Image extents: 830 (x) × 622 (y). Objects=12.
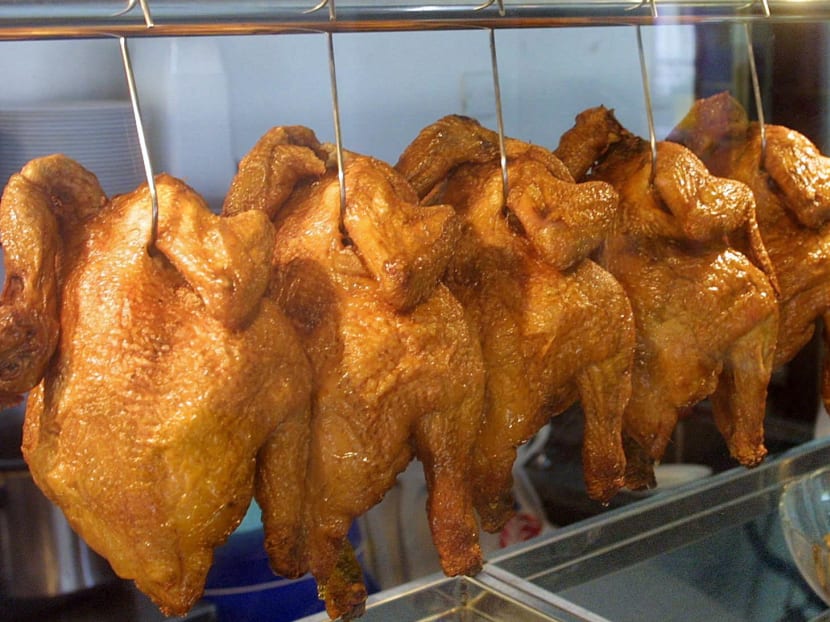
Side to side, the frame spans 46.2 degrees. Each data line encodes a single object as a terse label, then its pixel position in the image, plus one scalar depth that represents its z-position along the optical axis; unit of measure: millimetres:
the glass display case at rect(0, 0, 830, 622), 1219
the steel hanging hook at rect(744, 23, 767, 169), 1616
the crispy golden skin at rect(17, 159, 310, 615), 1104
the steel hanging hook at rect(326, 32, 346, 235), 1243
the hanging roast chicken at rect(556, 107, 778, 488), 1616
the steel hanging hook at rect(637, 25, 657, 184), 1518
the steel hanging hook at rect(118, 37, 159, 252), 1098
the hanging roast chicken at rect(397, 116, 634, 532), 1435
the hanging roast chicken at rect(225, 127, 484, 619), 1265
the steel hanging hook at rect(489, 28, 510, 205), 1378
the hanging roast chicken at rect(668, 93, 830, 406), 1763
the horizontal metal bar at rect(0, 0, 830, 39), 1030
